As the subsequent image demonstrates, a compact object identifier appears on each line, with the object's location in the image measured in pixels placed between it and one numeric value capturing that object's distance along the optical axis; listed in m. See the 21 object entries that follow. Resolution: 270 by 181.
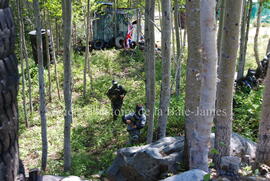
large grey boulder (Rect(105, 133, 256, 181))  5.75
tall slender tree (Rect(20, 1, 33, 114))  10.43
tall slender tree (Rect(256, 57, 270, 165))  5.05
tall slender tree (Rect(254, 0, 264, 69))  12.76
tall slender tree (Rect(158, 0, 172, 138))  6.33
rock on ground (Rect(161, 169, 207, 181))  4.03
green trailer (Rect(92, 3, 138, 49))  18.33
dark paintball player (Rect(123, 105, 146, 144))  8.49
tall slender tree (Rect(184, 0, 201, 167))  4.81
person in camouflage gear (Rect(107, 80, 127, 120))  10.20
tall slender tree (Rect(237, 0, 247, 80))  11.59
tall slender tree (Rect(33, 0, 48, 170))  7.41
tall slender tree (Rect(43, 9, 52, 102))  11.78
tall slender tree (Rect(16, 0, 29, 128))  9.45
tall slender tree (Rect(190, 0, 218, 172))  3.69
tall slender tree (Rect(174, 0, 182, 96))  10.46
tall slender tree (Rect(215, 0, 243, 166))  4.86
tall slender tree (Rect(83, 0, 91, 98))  12.07
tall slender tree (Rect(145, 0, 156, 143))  7.37
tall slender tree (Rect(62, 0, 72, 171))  6.21
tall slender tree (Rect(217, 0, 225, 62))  9.44
